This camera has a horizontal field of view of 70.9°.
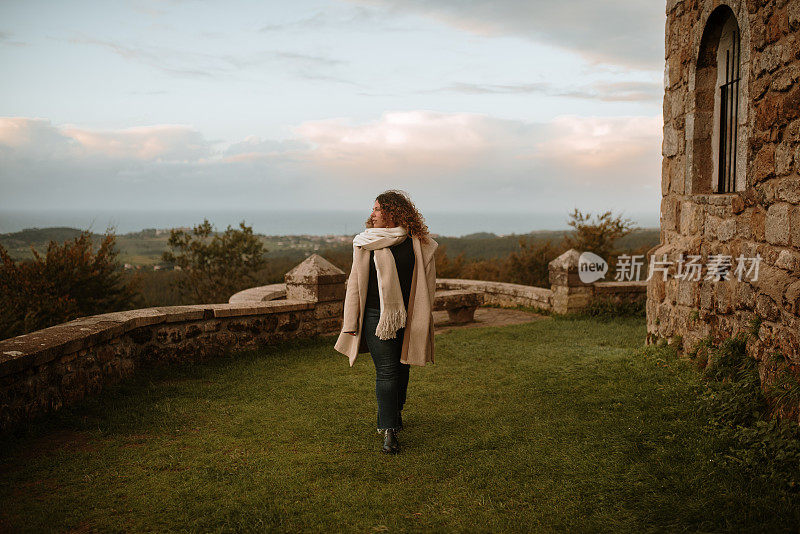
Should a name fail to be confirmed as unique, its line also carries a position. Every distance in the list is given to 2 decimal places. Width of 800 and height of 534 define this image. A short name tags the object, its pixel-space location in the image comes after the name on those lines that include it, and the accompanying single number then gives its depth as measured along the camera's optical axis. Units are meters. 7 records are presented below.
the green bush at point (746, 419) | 3.42
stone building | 4.10
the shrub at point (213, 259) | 15.88
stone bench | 9.87
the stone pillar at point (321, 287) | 7.64
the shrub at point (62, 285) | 9.66
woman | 4.07
